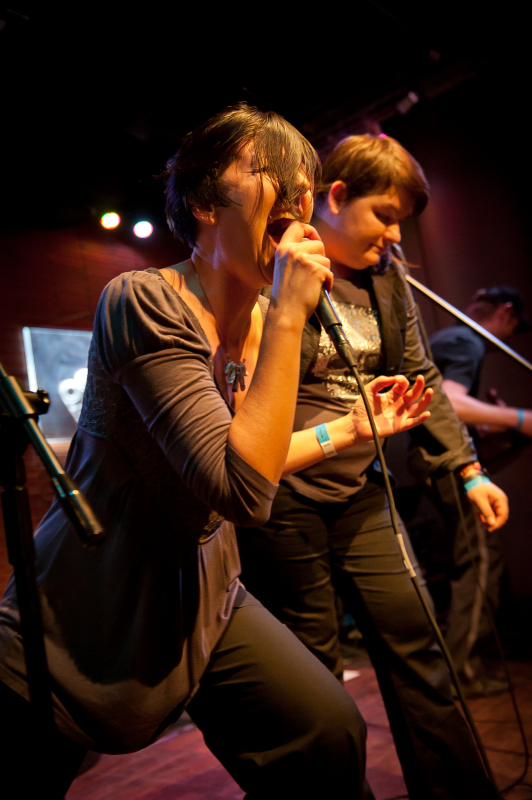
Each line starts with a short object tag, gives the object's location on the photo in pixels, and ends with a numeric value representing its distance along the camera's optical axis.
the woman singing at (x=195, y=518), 0.88
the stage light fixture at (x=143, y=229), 4.09
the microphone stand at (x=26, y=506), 0.72
